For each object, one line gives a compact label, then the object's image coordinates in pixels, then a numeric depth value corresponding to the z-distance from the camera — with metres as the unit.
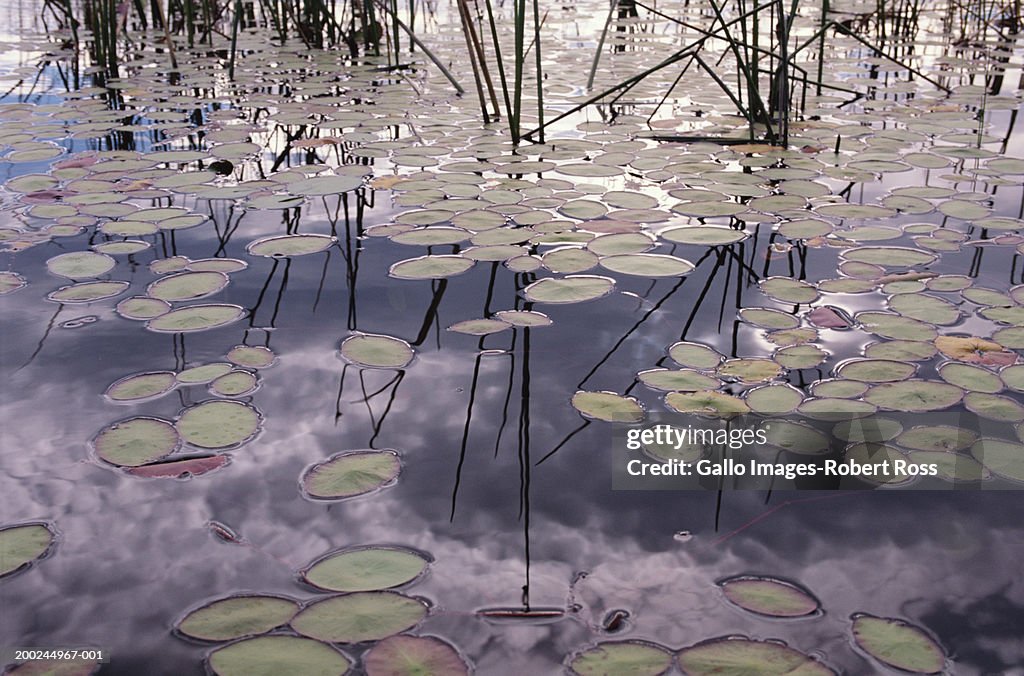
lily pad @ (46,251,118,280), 2.07
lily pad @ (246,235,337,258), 2.20
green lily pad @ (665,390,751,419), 1.52
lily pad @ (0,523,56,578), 1.21
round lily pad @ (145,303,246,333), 1.81
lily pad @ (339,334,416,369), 1.70
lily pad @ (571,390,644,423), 1.52
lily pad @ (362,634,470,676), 1.04
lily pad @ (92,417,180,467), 1.42
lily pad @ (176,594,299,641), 1.10
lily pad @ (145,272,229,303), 1.96
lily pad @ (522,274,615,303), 1.91
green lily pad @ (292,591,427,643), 1.09
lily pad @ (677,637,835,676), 1.04
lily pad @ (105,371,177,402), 1.59
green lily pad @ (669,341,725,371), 1.67
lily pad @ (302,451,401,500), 1.35
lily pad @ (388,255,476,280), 2.05
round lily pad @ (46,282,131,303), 1.95
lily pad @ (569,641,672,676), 1.04
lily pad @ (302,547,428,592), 1.17
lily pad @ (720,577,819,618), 1.13
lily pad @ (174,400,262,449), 1.46
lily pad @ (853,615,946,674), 1.06
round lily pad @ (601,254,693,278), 2.03
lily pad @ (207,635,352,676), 1.04
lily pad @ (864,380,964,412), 1.53
